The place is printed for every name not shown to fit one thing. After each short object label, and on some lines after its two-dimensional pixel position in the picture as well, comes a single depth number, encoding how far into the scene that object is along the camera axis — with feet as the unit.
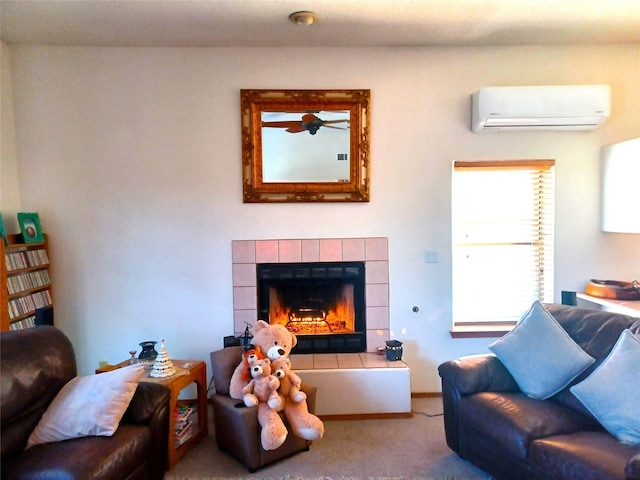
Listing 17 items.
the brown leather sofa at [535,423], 5.65
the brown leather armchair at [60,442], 5.59
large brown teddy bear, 7.70
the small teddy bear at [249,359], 7.97
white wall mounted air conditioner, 9.91
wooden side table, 7.82
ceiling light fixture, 8.64
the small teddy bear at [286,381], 7.89
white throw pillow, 6.20
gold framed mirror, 10.36
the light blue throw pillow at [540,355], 7.24
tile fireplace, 10.62
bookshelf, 8.71
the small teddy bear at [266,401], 7.32
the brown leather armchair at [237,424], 7.50
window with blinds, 10.99
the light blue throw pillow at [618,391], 6.07
